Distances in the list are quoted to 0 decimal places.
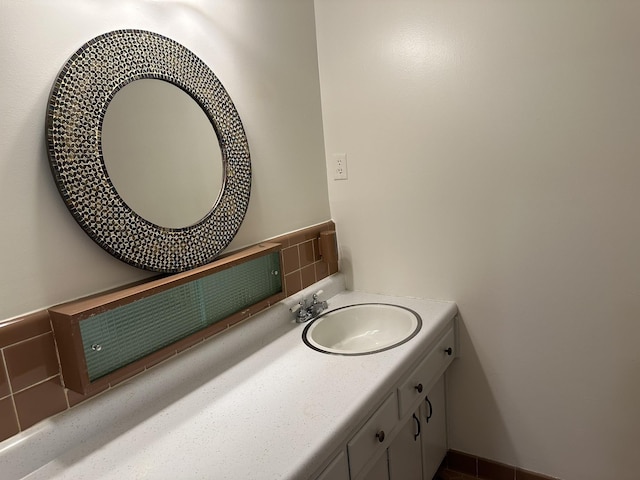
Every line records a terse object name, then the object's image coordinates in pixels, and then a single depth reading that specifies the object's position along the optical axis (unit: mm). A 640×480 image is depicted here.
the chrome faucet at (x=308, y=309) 1642
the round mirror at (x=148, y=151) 983
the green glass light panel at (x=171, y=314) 1008
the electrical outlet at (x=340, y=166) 1856
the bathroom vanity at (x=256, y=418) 909
